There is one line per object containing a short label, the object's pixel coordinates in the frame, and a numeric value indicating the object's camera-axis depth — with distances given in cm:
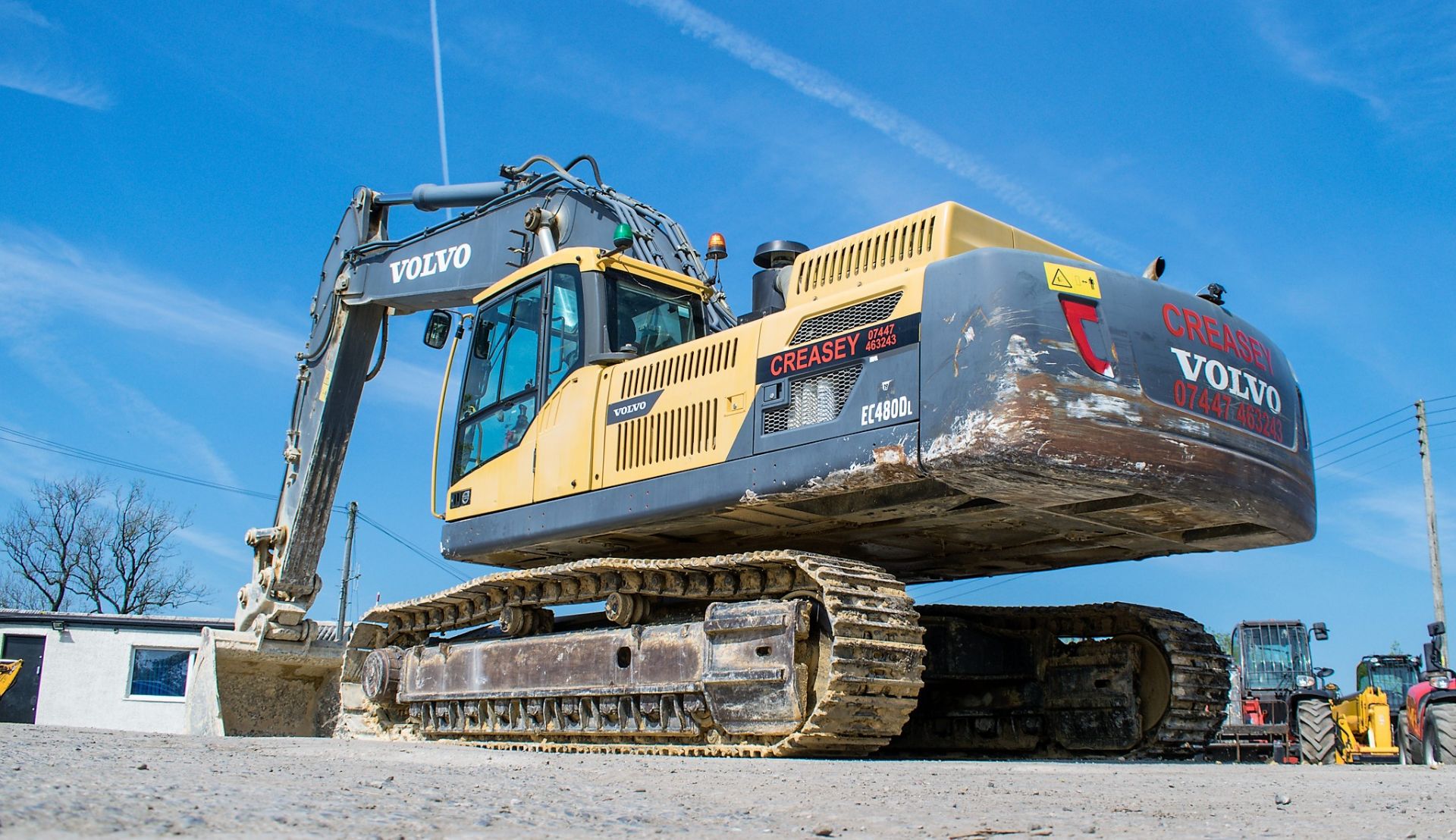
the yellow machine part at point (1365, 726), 1822
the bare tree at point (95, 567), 5078
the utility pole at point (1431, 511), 2736
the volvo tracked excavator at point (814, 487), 644
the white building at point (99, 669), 2902
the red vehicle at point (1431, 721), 1107
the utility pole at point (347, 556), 3866
